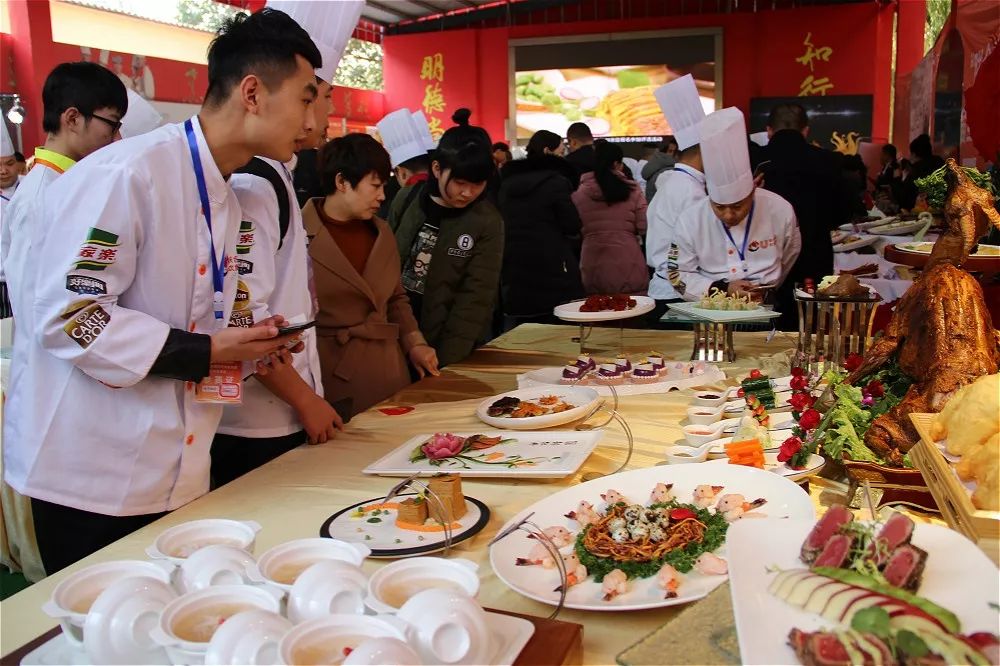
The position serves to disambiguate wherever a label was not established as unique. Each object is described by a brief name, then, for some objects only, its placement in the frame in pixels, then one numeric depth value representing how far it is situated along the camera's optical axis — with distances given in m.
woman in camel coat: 2.38
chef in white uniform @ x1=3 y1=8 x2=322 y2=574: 1.41
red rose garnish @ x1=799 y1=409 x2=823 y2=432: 1.63
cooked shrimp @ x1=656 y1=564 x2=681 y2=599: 1.08
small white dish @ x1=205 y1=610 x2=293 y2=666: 0.74
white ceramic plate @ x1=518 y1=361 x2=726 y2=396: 2.24
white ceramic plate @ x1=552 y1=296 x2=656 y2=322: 2.66
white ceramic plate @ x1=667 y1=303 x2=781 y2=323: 2.43
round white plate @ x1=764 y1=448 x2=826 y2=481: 1.48
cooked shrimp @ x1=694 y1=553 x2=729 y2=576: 1.11
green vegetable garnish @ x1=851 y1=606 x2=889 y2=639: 0.77
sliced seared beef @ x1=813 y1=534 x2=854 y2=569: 0.91
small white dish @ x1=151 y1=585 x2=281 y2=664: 0.78
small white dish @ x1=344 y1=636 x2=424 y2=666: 0.70
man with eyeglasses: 2.39
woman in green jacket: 2.91
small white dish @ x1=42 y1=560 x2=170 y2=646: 0.87
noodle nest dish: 1.16
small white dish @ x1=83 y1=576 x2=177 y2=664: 0.81
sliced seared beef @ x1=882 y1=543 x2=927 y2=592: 0.88
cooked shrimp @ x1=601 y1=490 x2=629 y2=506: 1.37
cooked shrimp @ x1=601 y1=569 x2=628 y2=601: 1.09
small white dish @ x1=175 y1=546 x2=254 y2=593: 0.92
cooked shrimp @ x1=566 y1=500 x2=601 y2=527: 1.31
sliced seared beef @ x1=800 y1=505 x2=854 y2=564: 0.94
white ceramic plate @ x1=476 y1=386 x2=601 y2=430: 1.92
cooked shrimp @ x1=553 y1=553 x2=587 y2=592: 1.14
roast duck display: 1.47
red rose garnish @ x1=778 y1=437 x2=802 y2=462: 1.53
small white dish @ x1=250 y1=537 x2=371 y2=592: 0.96
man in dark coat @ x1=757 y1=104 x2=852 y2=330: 3.92
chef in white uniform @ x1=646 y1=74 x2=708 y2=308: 3.70
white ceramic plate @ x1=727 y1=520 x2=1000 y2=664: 0.79
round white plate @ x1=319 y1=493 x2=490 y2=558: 1.26
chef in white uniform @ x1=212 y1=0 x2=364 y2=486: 1.75
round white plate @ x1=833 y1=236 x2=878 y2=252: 5.00
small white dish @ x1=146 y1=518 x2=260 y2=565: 1.05
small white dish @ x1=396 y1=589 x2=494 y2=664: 0.76
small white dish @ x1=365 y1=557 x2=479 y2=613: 0.87
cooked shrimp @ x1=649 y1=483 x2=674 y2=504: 1.37
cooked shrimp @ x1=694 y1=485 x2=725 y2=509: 1.34
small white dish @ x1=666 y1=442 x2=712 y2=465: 1.67
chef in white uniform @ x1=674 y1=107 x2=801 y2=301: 3.24
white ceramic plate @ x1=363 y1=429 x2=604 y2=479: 1.62
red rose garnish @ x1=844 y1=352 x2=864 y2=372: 1.87
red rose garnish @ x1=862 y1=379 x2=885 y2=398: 1.66
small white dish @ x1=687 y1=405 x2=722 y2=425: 1.91
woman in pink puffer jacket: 4.99
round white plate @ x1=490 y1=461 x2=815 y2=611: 1.09
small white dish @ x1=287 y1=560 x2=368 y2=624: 0.84
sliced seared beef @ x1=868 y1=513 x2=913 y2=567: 0.91
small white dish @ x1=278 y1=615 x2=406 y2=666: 0.75
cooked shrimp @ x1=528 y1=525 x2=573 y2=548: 1.25
